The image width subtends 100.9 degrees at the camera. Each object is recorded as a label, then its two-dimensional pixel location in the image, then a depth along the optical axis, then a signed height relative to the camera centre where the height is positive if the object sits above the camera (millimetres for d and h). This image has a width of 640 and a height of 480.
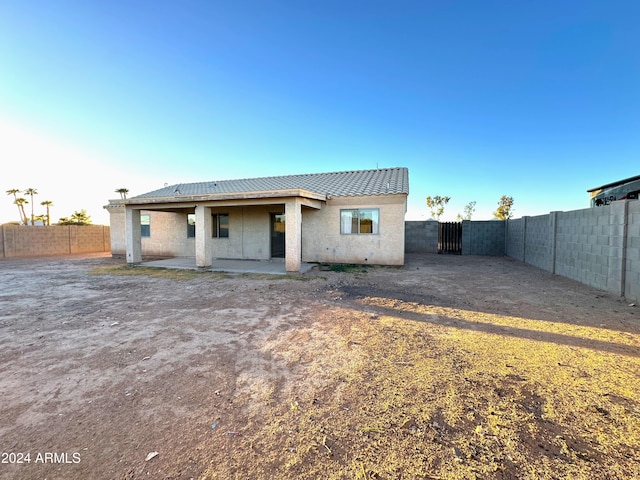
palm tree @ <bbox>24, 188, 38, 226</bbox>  33969 +4948
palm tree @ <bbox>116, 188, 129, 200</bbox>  32719 +4891
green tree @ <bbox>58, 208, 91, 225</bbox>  30953 +1450
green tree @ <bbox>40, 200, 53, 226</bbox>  34625 +3425
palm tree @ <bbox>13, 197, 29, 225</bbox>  33625 +3085
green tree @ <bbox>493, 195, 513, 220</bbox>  30688 +2858
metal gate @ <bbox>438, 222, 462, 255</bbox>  17297 -388
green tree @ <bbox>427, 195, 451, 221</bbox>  34375 +3569
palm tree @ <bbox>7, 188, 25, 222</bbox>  32891 +4659
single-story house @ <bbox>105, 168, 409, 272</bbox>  10508 +381
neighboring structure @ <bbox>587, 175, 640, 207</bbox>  9734 +1514
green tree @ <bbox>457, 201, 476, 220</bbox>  33656 +2743
